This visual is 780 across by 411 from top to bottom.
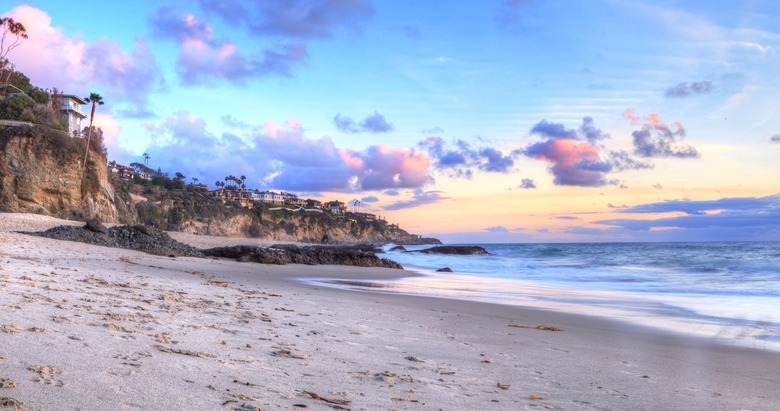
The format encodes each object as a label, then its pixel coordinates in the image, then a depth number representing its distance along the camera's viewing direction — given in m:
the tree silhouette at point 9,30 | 46.59
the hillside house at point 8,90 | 43.09
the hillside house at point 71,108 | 47.88
